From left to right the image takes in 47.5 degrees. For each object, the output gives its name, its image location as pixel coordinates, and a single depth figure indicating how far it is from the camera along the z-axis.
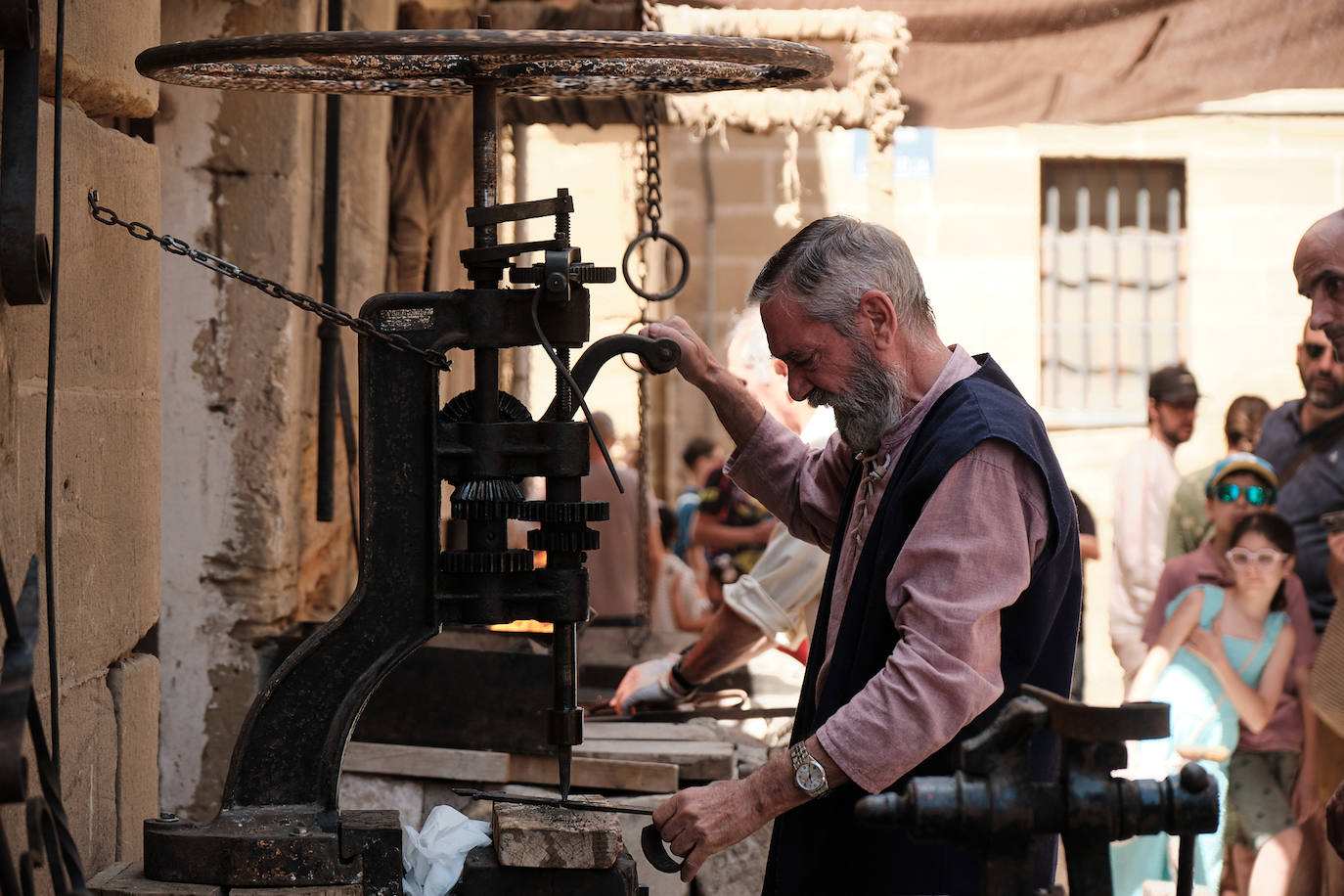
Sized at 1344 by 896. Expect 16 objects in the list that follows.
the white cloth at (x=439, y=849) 2.29
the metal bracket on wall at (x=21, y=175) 1.94
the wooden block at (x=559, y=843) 2.21
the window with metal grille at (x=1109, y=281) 11.20
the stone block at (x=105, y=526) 2.26
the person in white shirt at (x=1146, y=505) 5.97
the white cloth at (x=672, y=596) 6.73
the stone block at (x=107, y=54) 2.22
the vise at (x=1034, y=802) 1.48
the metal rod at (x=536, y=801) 2.37
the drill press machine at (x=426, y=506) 2.18
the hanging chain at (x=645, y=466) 3.68
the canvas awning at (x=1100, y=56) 4.46
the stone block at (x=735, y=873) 3.19
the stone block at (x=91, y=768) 2.28
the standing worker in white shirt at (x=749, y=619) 3.61
